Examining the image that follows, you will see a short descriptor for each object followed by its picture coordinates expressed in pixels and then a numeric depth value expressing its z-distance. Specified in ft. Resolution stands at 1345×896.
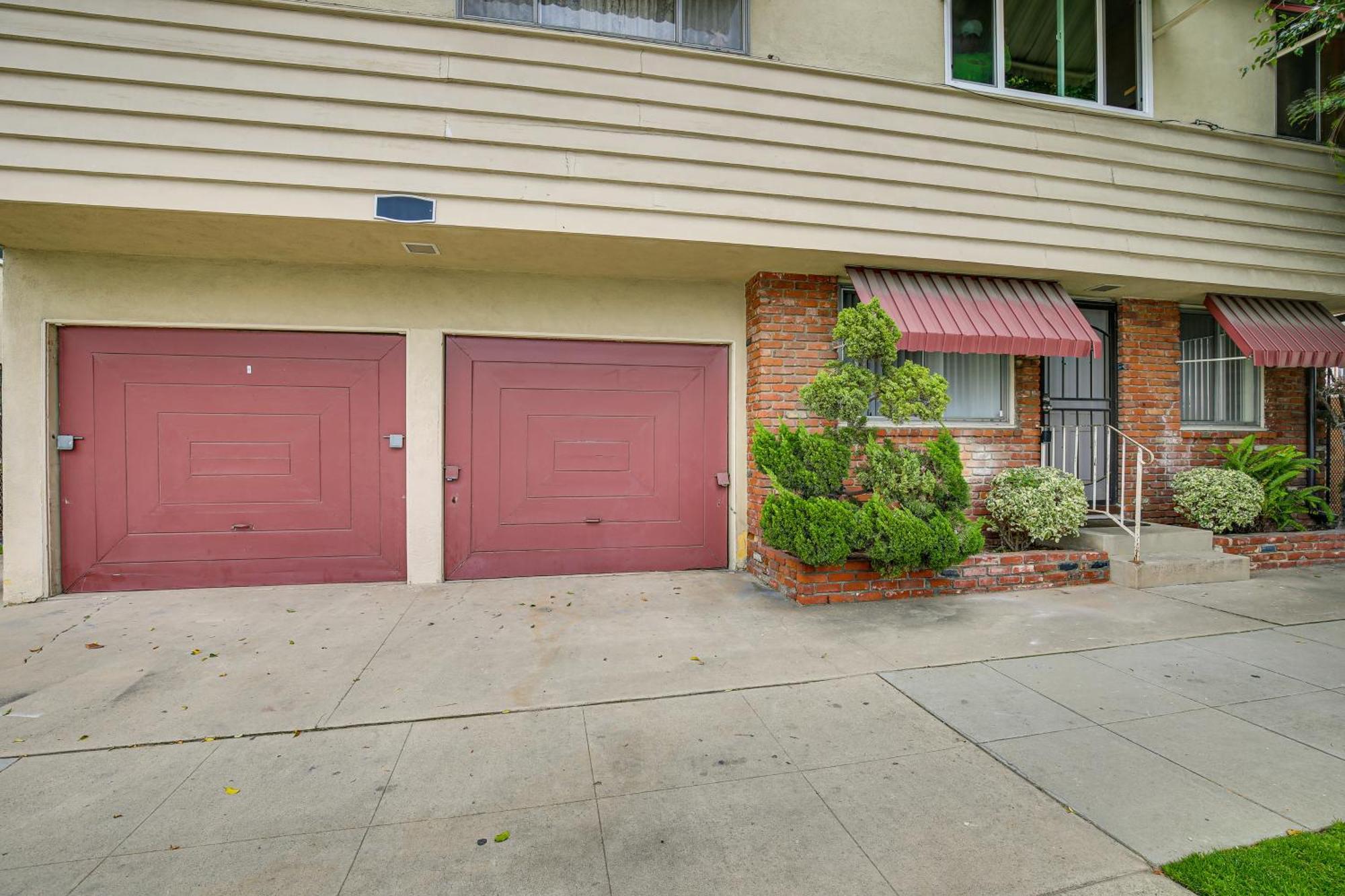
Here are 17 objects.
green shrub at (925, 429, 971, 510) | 15.69
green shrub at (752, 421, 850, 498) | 15.78
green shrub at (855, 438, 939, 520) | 15.48
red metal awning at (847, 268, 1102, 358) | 17.37
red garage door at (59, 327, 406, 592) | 16.66
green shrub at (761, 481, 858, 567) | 14.55
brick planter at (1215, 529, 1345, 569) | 19.16
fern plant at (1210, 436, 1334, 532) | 20.56
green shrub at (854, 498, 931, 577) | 14.61
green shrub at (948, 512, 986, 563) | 15.30
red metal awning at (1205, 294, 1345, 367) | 20.26
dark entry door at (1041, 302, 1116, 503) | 21.17
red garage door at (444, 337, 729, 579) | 18.33
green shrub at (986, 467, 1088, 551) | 17.60
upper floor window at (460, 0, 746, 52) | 16.11
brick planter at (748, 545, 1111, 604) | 15.60
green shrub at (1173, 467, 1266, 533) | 19.40
